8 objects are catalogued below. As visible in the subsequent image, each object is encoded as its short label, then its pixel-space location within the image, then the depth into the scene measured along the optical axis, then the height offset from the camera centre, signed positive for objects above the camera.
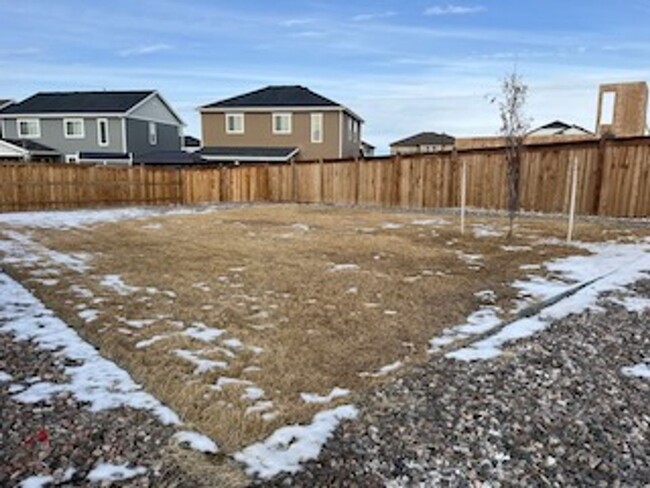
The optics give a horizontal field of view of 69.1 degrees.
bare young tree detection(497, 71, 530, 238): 8.67 +0.76
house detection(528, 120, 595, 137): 29.89 +2.64
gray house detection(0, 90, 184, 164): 25.20 +1.98
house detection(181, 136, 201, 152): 39.21 +1.66
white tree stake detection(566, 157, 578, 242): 7.78 -0.61
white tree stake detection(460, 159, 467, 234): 9.57 -0.69
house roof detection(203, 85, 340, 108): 24.27 +3.40
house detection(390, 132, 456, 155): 48.07 +2.48
